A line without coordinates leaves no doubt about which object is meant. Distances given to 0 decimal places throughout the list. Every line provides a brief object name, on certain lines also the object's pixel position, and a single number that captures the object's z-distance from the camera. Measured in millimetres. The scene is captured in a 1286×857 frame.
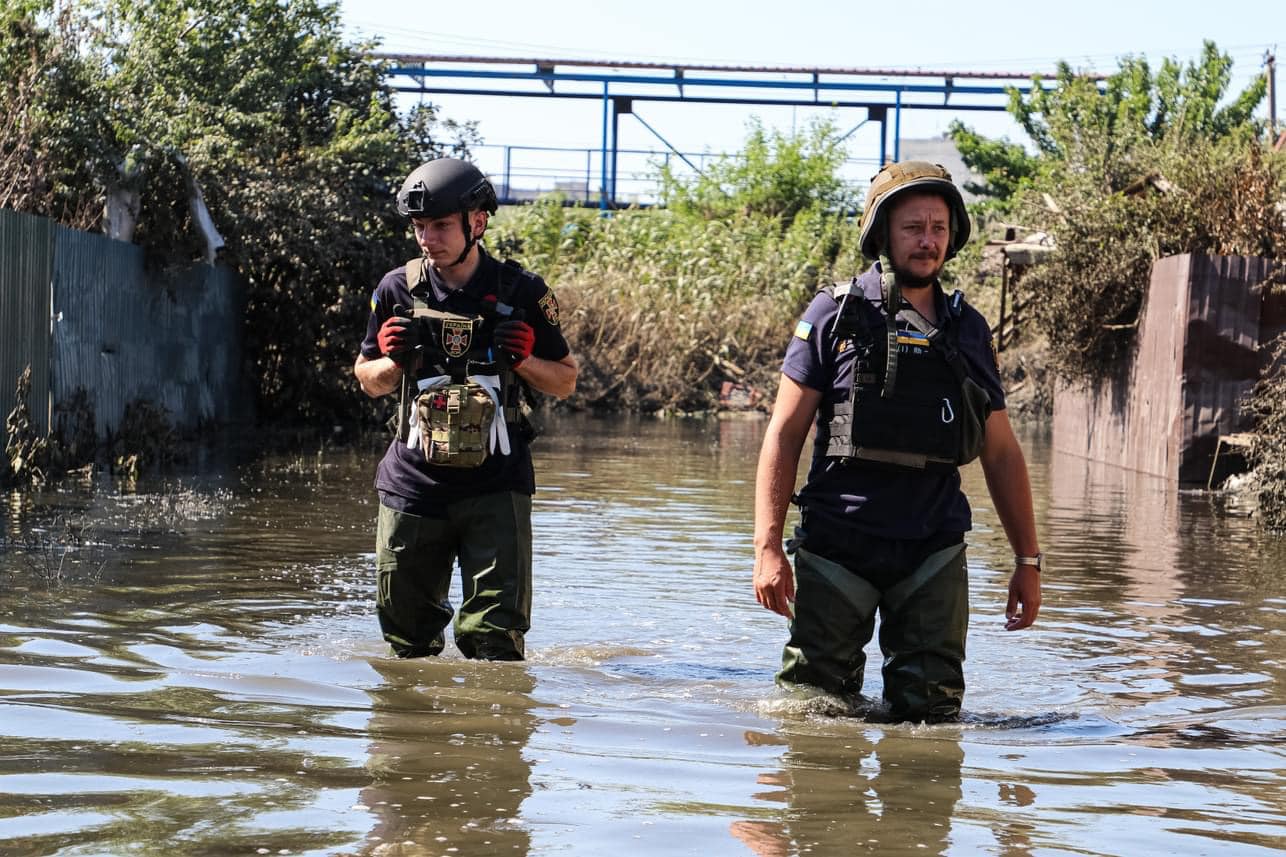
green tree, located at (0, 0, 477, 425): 15562
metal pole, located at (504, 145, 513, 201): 38350
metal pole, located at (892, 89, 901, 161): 42031
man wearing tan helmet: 5059
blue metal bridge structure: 41656
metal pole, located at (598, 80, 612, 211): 40906
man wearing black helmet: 5785
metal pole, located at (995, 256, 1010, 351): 20750
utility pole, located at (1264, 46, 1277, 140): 45156
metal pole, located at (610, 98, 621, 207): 42656
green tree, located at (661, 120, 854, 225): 39438
